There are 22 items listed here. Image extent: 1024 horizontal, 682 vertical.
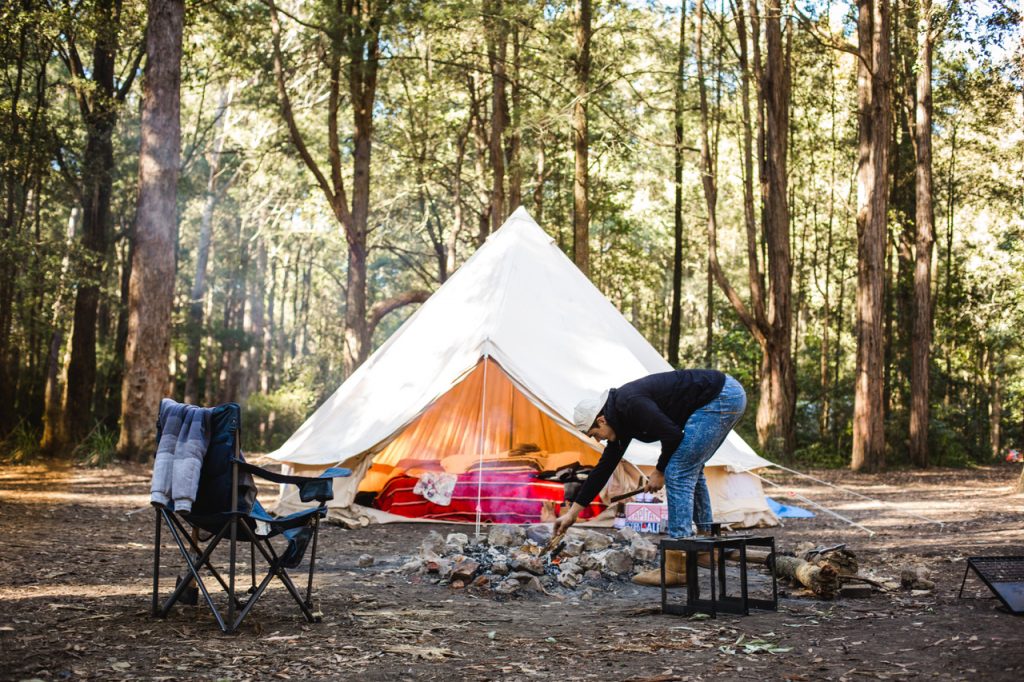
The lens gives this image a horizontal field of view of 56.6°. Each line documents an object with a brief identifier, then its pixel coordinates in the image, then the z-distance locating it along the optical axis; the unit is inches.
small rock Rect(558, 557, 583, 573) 202.8
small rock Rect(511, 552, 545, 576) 199.2
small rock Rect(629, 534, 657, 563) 216.5
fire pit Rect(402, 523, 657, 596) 196.2
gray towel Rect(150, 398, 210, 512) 144.9
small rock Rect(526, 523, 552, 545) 237.2
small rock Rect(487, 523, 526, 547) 231.6
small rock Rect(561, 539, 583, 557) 217.0
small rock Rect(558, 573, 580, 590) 198.1
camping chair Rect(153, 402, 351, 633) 146.5
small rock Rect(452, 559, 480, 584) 196.5
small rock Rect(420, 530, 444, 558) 215.3
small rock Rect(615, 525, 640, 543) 238.1
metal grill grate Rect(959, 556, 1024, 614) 160.4
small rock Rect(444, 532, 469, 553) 216.4
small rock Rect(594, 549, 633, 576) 207.8
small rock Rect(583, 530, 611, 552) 226.2
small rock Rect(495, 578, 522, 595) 189.9
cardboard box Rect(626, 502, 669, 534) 289.4
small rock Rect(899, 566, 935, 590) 185.5
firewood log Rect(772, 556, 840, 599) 183.6
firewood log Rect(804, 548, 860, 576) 186.2
